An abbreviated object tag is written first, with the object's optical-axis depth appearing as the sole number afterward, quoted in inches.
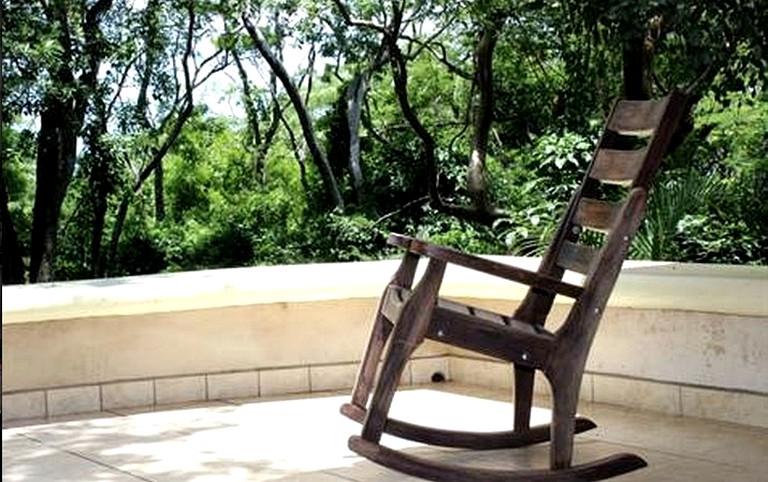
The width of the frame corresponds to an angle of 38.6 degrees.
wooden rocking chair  107.1
